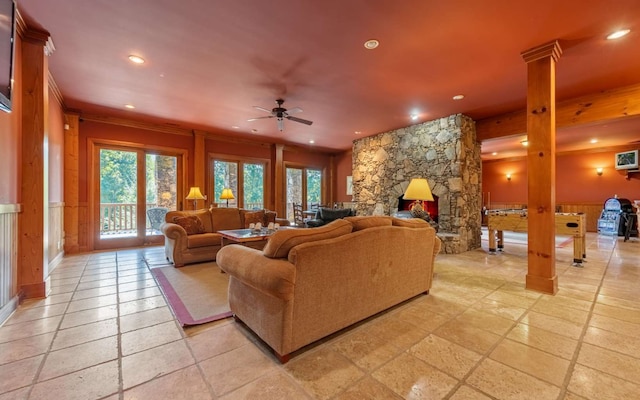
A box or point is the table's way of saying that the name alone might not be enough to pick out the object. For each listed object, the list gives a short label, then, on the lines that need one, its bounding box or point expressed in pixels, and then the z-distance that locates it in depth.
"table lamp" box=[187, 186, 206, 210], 5.91
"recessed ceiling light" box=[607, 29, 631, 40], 2.61
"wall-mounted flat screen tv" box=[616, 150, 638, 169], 7.15
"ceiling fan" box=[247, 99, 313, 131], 4.21
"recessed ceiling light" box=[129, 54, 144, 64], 3.12
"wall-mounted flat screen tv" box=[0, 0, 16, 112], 1.88
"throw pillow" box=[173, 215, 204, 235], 4.38
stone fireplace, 5.14
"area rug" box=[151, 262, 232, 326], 2.39
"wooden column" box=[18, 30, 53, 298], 2.72
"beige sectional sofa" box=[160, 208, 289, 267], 4.04
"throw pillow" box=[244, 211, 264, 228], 5.31
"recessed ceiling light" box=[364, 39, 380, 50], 2.77
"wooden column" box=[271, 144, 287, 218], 7.82
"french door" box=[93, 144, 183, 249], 5.58
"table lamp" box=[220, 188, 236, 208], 5.89
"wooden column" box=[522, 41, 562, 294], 2.89
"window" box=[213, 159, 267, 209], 7.09
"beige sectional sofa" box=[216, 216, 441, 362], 1.68
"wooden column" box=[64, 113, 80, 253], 5.03
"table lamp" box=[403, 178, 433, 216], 4.15
